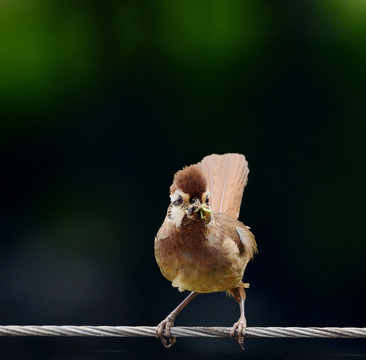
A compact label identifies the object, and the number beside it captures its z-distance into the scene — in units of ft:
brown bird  19.54
